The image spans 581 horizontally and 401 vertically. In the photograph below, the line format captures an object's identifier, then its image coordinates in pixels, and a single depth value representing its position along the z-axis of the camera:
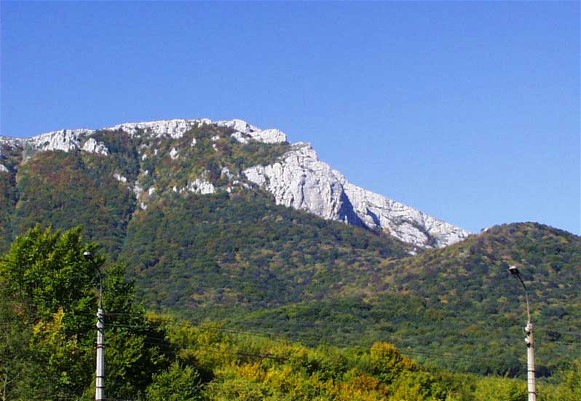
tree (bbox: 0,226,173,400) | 59.34
